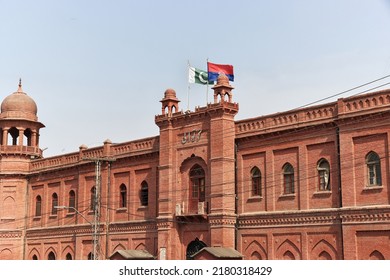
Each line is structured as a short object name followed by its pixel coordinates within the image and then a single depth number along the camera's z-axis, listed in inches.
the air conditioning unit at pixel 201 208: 1284.6
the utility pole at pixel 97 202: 1445.3
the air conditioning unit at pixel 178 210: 1336.7
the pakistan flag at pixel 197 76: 1341.0
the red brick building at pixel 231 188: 1071.0
